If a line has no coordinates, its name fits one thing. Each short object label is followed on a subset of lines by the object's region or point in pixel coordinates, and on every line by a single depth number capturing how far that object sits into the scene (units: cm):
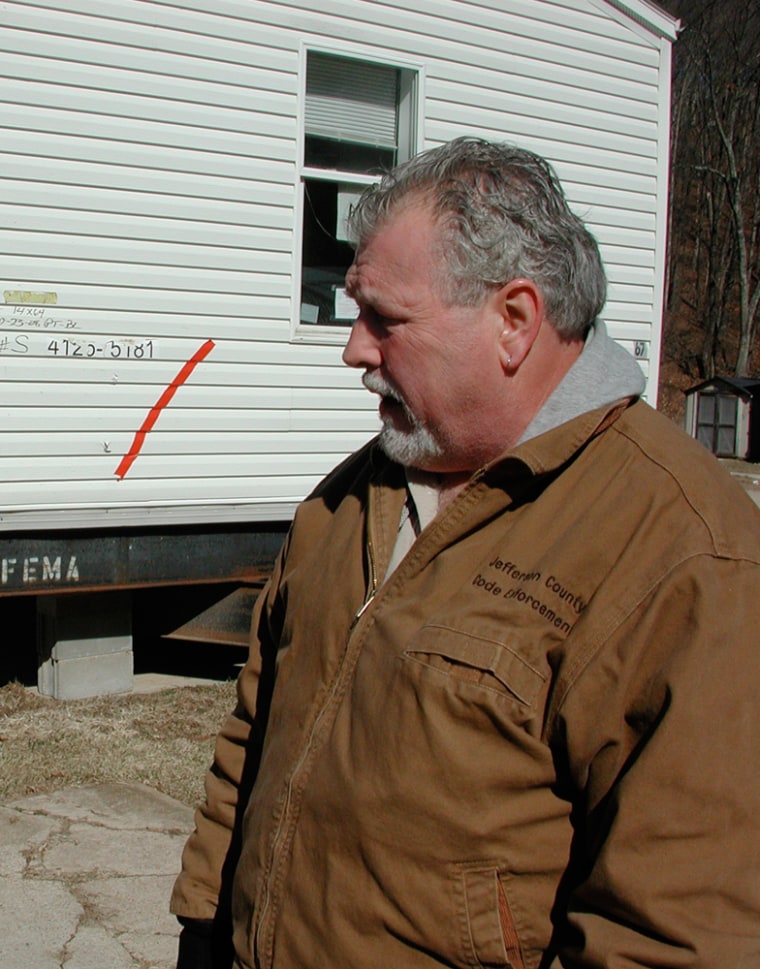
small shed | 1814
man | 137
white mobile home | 554
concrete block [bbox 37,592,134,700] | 588
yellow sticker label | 550
